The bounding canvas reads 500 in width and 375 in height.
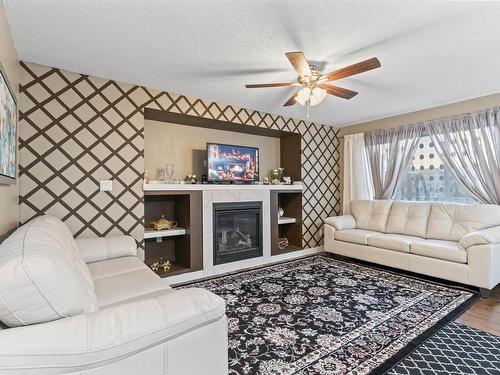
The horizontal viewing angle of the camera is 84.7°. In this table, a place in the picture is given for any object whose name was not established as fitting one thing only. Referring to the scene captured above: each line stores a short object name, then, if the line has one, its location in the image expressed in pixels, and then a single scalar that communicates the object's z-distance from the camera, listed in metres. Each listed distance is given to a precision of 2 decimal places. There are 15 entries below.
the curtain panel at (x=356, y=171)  5.15
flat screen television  4.06
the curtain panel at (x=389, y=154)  4.52
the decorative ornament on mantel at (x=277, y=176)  4.81
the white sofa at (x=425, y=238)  3.05
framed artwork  1.72
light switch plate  3.07
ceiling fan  2.17
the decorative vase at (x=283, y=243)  4.97
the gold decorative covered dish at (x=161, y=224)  3.64
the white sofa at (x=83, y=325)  0.94
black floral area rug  1.89
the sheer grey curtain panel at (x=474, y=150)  3.64
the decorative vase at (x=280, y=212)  4.97
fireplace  3.95
